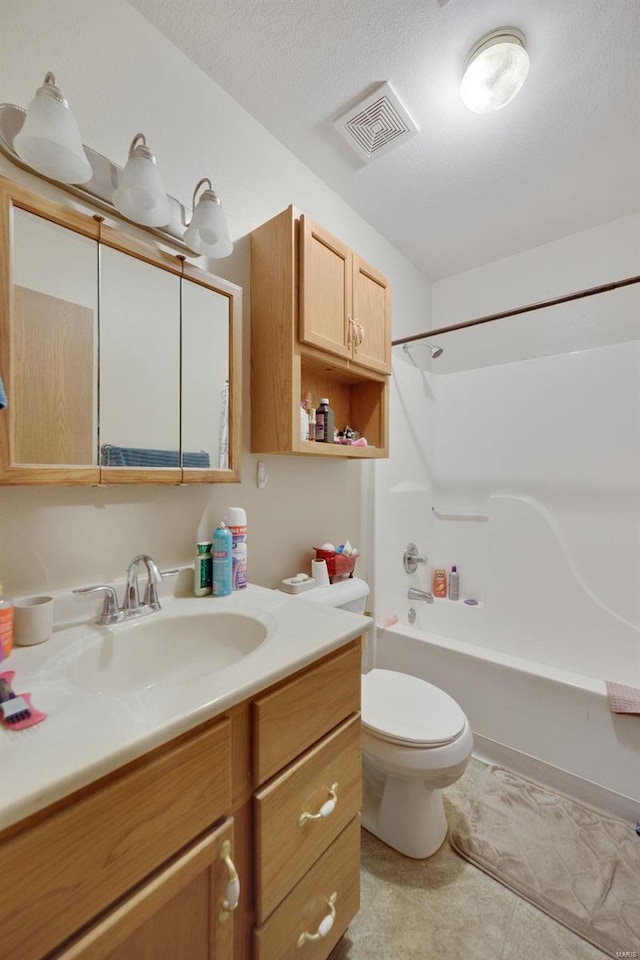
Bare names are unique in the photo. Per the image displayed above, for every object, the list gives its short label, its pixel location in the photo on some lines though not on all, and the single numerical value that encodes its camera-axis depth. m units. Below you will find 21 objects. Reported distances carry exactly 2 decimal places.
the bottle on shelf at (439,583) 2.47
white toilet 1.18
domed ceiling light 1.18
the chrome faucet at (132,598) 0.93
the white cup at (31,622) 0.80
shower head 2.30
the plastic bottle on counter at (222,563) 1.15
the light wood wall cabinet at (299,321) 1.27
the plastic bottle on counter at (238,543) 1.20
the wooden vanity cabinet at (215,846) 0.46
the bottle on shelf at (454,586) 2.42
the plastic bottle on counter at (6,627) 0.74
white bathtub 1.40
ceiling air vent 1.36
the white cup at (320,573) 1.52
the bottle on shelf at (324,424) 1.49
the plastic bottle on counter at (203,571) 1.14
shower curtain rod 1.56
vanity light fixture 0.79
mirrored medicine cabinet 0.84
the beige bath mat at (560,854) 1.09
